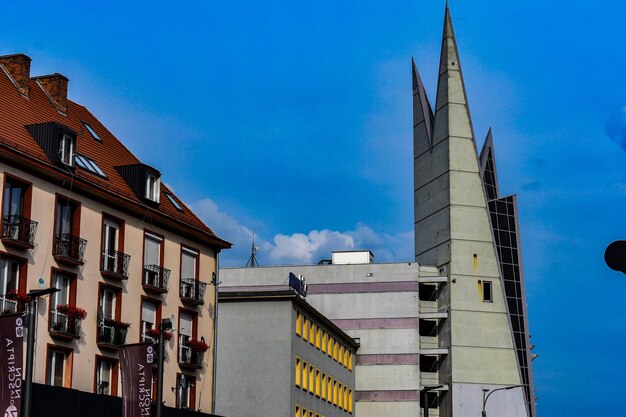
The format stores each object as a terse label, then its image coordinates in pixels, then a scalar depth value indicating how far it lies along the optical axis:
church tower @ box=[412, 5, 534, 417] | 94.94
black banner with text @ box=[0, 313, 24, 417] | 25.78
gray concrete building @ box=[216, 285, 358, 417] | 64.00
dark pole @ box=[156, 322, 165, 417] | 32.72
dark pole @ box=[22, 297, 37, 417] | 21.66
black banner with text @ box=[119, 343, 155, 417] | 37.75
